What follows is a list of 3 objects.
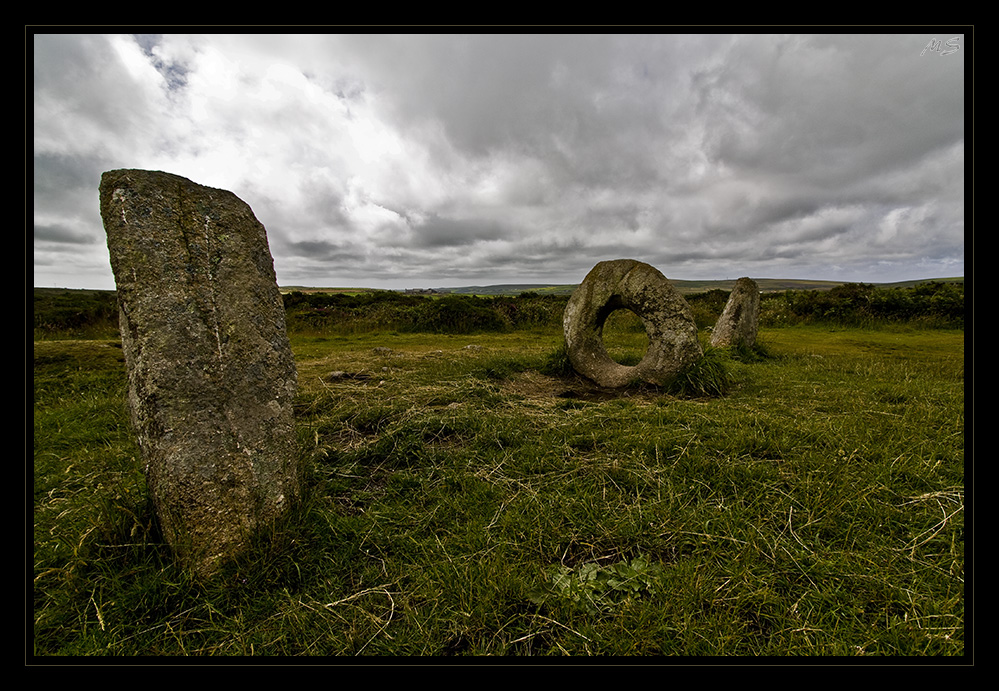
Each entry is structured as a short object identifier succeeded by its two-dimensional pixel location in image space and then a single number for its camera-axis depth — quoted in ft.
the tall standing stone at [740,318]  35.60
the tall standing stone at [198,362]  7.75
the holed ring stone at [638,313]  22.65
